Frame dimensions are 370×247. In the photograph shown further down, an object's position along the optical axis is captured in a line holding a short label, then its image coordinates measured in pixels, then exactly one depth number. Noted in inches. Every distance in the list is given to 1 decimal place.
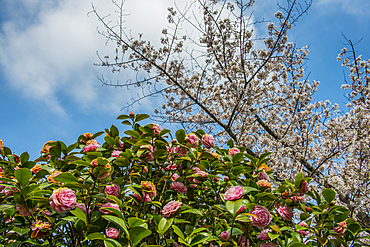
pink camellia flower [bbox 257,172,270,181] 59.8
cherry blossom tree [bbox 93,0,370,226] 178.7
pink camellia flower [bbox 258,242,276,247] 48.0
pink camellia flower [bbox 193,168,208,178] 55.2
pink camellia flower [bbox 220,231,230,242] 44.6
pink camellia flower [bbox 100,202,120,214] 43.9
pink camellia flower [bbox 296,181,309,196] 50.7
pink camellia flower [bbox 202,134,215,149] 63.3
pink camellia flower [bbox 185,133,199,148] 62.6
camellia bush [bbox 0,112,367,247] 42.6
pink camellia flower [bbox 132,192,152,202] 47.4
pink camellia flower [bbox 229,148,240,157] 65.2
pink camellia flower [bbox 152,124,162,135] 58.9
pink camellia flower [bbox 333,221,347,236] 51.7
